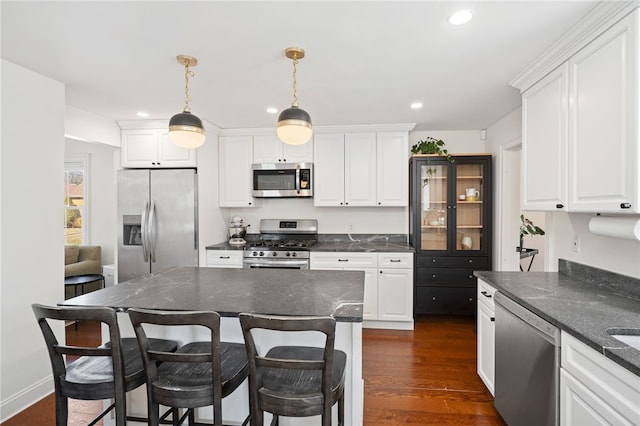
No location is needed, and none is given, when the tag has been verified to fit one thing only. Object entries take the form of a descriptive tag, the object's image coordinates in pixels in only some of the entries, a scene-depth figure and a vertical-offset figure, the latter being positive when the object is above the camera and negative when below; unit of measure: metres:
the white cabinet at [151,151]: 3.81 +0.73
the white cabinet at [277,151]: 4.14 +0.79
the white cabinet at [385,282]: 3.71 -0.84
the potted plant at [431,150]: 3.90 +0.78
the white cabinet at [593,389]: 1.12 -0.70
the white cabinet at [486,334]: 2.24 -0.91
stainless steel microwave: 4.12 +0.42
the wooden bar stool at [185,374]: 1.31 -0.76
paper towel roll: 1.56 -0.08
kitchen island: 1.63 -0.49
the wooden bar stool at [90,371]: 1.36 -0.76
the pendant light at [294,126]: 1.90 +0.52
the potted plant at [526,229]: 3.43 -0.19
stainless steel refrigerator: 3.75 -0.05
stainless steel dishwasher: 1.53 -0.85
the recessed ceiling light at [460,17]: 1.67 +1.05
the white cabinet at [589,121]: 1.50 +0.52
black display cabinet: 3.87 -0.22
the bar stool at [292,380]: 1.25 -0.76
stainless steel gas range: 3.81 -0.43
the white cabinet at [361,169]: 3.99 +0.55
